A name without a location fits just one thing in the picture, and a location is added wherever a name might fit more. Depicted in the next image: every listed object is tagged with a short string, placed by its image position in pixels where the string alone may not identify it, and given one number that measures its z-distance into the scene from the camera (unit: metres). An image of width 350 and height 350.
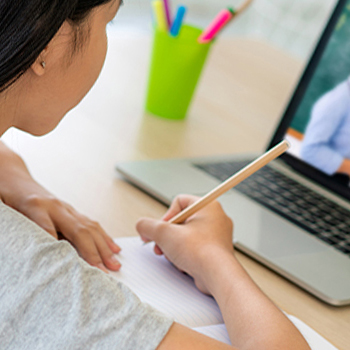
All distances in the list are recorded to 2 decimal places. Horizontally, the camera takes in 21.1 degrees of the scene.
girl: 0.65
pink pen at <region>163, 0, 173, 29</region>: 1.11
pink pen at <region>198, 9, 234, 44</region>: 1.12
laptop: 0.94
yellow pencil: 1.11
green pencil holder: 1.13
